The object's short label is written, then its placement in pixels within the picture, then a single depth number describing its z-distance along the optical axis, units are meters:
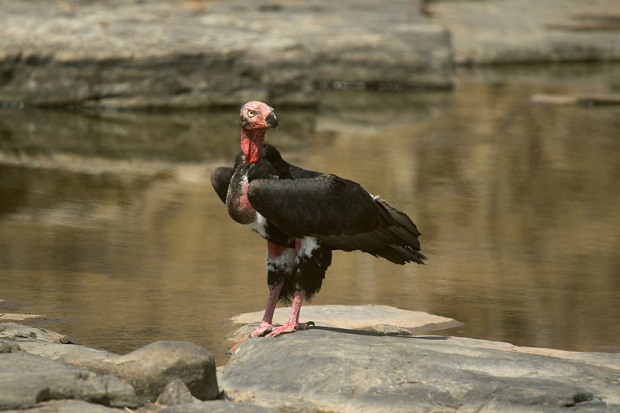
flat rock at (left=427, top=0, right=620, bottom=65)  44.62
